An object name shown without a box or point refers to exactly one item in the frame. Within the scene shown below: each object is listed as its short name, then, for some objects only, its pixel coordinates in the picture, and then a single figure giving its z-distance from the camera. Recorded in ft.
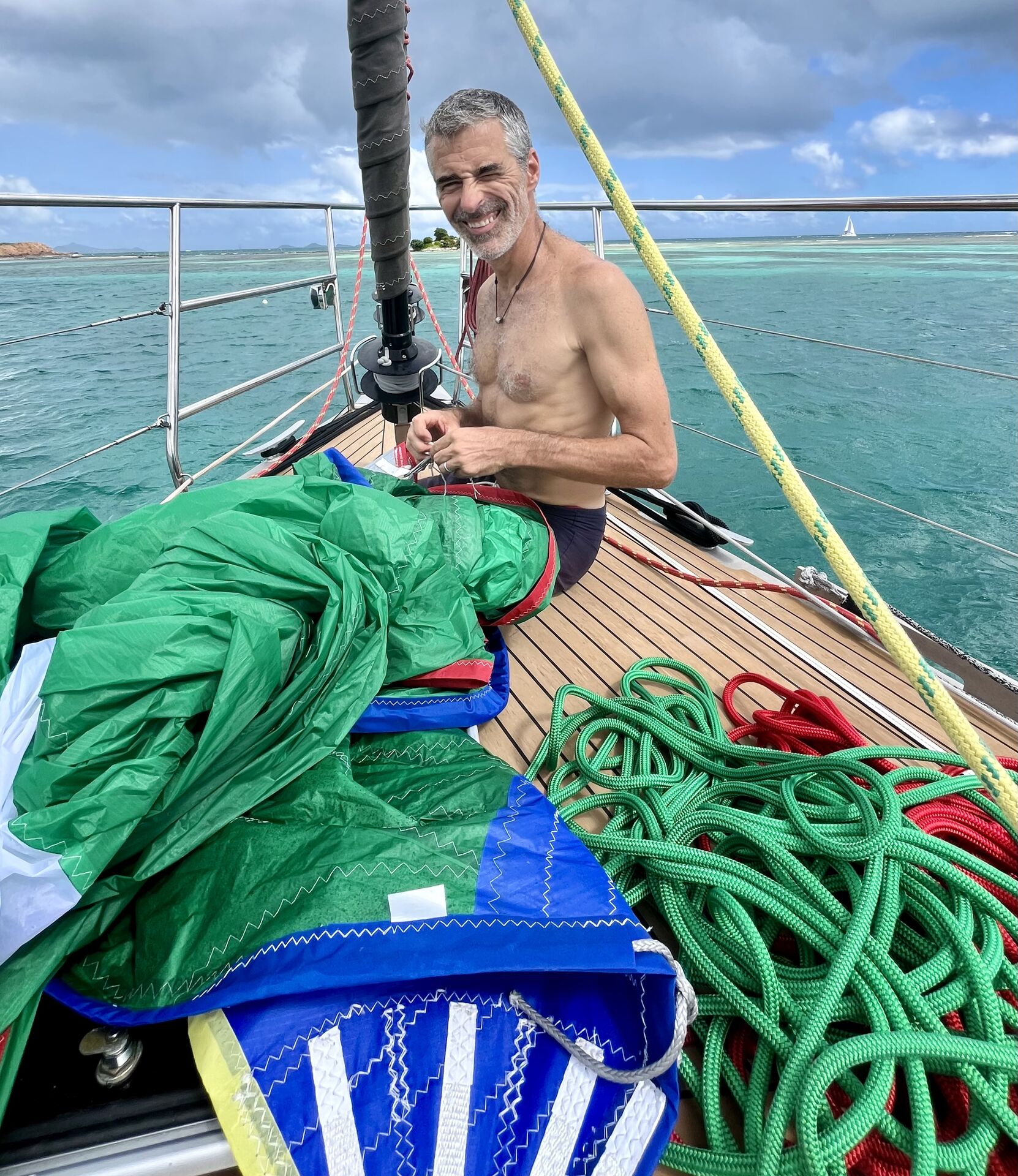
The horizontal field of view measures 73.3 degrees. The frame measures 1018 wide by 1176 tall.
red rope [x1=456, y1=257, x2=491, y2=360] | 7.02
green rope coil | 2.51
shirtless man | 5.10
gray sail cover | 5.28
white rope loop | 2.42
